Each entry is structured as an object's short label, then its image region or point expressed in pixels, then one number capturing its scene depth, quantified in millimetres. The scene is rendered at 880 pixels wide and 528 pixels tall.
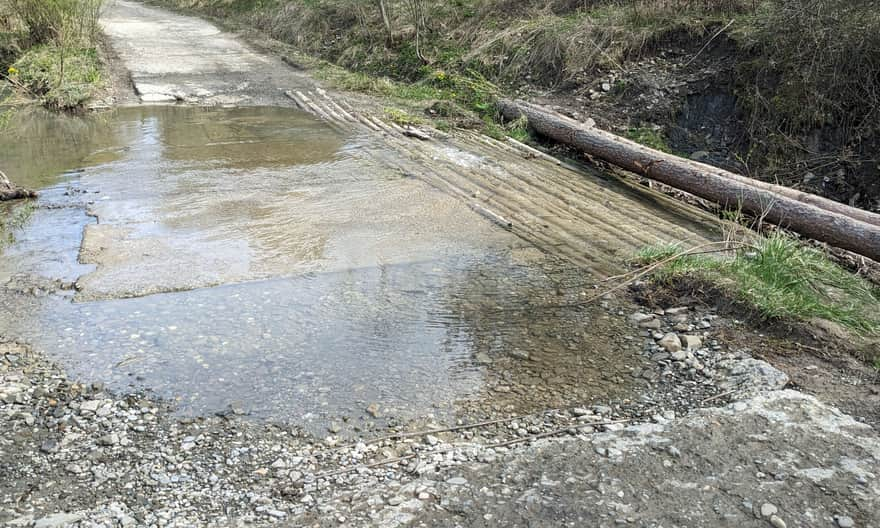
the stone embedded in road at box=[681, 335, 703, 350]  4398
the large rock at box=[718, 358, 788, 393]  3930
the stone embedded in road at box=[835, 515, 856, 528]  2883
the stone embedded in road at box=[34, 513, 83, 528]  2865
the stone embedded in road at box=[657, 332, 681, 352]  4379
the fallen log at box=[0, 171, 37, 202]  6629
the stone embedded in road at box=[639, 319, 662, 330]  4660
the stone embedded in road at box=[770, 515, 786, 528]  2873
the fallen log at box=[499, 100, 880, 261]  5766
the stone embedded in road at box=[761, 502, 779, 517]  2936
